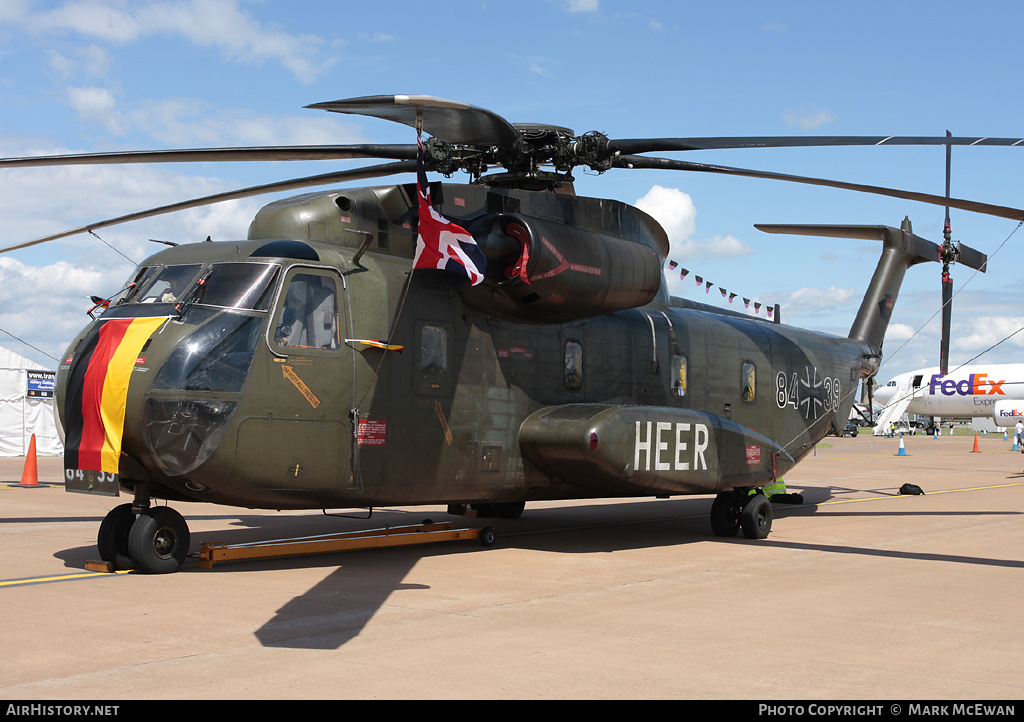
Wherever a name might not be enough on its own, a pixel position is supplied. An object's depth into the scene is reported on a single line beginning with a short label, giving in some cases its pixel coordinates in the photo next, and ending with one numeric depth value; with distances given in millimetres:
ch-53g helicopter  8672
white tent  30203
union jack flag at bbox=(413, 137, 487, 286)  9490
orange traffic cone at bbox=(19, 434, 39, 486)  19891
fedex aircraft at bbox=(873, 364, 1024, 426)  66375
